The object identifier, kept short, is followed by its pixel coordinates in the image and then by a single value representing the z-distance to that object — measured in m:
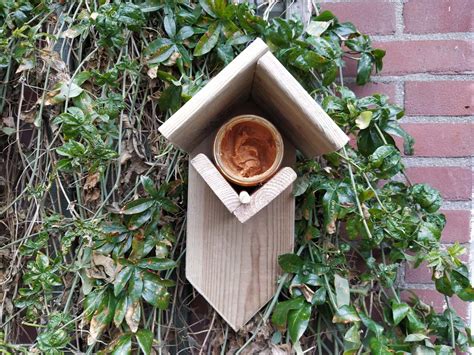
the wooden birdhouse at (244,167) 0.73
